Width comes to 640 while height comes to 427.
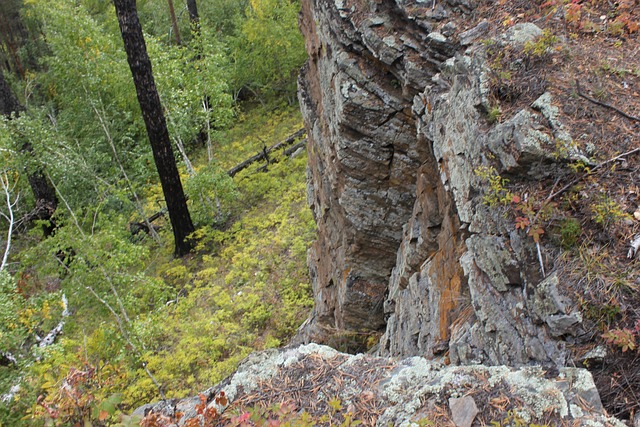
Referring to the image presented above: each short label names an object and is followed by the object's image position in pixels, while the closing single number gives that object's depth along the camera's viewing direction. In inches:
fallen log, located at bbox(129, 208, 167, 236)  510.3
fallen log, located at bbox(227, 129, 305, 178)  574.8
